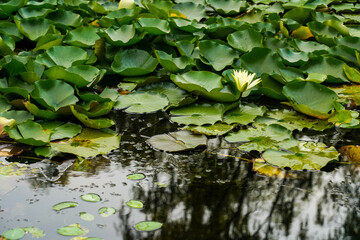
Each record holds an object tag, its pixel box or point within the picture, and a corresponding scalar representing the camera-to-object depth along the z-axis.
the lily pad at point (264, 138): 4.87
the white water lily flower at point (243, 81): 5.63
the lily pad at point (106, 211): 3.70
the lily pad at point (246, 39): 7.11
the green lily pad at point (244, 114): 5.49
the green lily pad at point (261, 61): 6.53
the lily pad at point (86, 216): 3.62
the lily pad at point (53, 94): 5.28
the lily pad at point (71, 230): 3.43
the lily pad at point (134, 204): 3.83
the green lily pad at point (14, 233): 3.37
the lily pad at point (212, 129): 5.17
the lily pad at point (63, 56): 6.20
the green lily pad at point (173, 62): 6.32
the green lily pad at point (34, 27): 7.27
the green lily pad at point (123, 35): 6.77
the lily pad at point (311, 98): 5.54
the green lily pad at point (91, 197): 3.88
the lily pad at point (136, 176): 4.25
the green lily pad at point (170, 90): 5.96
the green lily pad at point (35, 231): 3.42
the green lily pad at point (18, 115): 5.20
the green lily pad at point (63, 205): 3.75
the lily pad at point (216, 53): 6.68
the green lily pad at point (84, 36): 7.01
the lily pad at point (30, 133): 4.63
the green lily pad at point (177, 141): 4.83
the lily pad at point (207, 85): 5.69
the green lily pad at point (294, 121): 5.42
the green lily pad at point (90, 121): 5.05
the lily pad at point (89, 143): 4.64
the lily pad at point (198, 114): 5.41
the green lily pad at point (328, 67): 6.62
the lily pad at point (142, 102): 5.75
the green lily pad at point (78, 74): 5.61
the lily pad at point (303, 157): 4.48
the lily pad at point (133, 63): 6.50
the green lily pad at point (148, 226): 3.54
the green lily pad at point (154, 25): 6.92
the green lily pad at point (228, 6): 9.23
